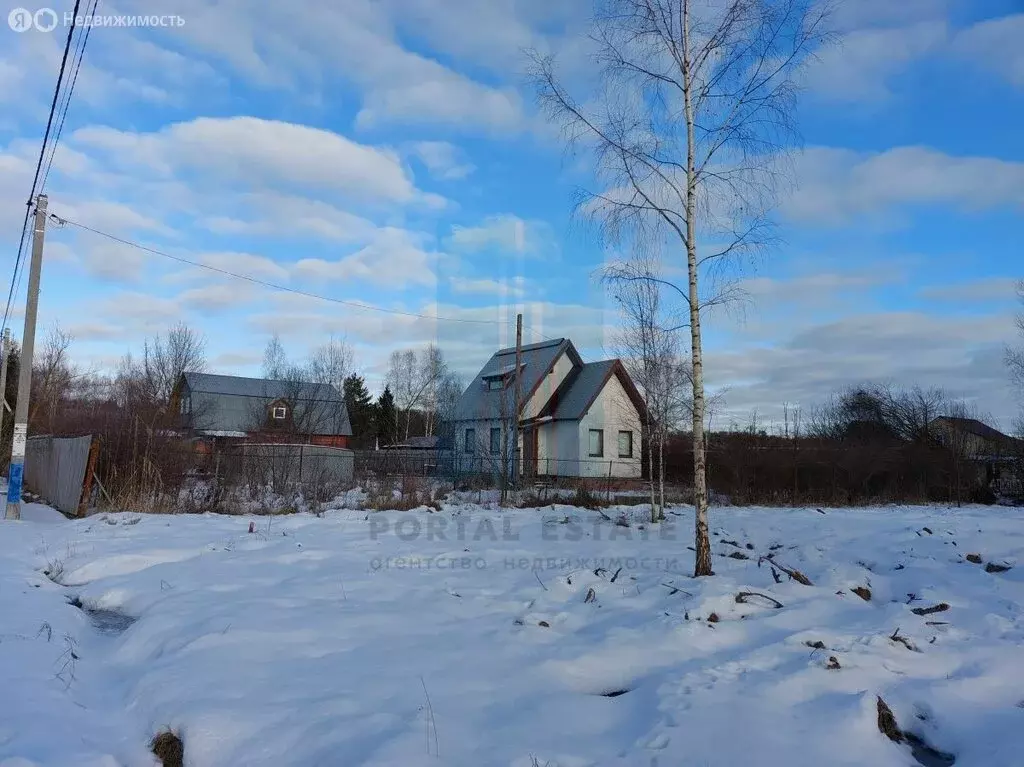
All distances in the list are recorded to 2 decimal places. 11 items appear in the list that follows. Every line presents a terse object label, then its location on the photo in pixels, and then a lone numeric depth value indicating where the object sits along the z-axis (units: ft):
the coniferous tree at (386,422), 175.83
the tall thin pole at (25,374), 41.11
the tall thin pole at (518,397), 68.03
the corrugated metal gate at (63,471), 42.63
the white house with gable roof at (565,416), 89.81
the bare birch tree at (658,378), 48.98
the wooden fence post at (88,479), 42.09
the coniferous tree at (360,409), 171.51
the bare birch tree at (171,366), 121.70
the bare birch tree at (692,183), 23.07
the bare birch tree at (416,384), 199.72
